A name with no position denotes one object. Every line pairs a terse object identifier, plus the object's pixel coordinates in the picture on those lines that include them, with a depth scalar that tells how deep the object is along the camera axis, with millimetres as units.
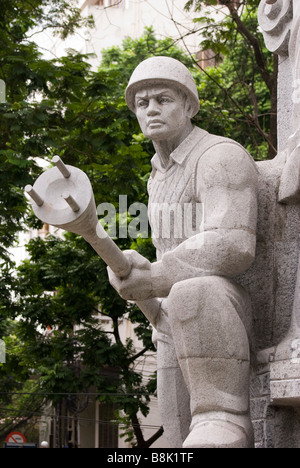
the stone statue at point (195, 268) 4840
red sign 19594
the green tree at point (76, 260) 11914
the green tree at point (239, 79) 13094
